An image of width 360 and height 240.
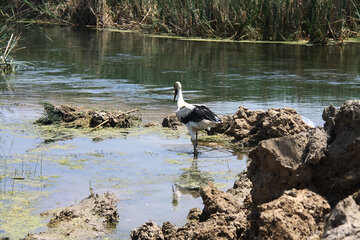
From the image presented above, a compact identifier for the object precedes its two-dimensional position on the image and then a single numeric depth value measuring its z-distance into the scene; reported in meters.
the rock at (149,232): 8.64
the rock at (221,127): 16.63
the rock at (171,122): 17.15
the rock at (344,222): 6.01
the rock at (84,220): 9.18
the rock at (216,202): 8.85
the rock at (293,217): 7.14
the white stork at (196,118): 14.83
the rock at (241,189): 10.12
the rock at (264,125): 14.59
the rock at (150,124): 17.21
